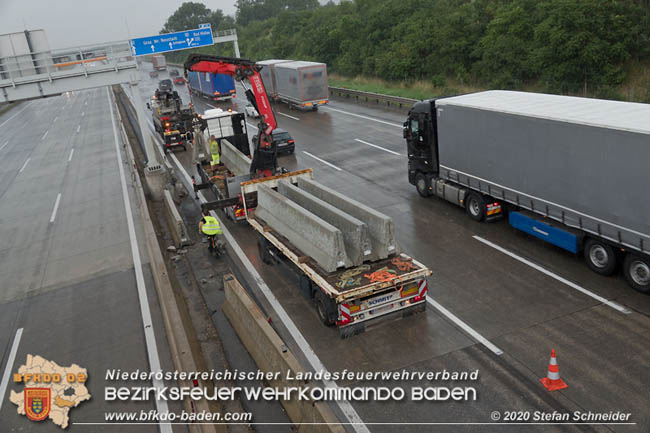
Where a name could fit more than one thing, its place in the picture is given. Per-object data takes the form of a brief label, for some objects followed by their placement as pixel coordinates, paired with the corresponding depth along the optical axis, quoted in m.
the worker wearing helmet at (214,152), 21.64
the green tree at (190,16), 149.25
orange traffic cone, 8.80
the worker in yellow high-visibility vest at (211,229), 15.27
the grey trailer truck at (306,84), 39.44
